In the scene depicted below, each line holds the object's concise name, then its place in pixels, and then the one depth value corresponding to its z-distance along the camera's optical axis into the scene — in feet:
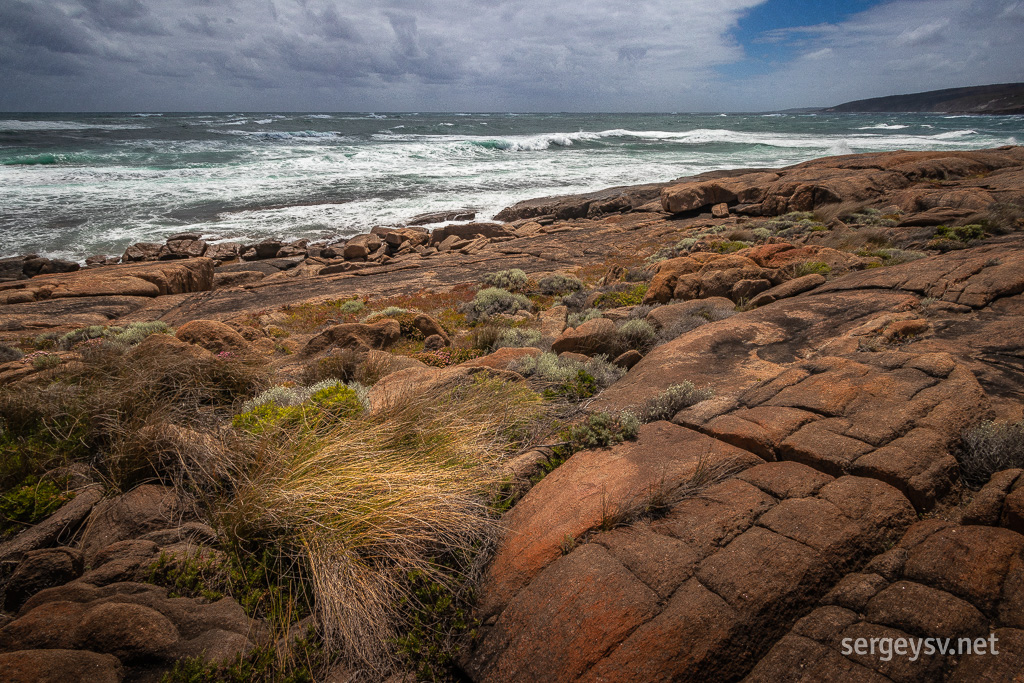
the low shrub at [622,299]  34.45
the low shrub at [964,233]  32.22
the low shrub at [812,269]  28.84
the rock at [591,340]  22.67
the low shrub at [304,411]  13.01
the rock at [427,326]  32.14
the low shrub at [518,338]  27.08
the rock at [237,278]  57.69
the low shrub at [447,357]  26.66
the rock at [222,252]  68.03
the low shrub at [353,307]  42.29
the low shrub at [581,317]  30.40
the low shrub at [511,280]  46.04
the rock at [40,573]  9.05
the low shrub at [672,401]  14.66
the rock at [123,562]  9.28
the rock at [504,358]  20.76
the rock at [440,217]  86.63
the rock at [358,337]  28.30
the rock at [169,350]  18.31
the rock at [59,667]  7.08
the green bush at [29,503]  10.55
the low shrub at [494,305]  38.01
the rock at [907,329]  16.99
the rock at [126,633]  7.88
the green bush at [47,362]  18.74
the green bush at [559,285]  44.19
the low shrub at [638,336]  23.17
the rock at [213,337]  25.13
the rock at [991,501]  8.92
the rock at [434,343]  30.16
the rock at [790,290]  25.17
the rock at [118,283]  45.26
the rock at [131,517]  10.48
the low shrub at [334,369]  22.54
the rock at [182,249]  65.46
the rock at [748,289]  27.86
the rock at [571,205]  89.51
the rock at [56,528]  9.64
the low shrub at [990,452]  10.13
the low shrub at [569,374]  17.06
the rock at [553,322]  29.19
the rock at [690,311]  24.71
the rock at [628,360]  20.85
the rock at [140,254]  64.54
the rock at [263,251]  68.74
